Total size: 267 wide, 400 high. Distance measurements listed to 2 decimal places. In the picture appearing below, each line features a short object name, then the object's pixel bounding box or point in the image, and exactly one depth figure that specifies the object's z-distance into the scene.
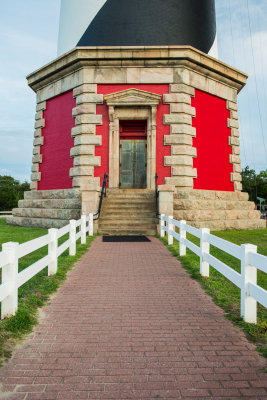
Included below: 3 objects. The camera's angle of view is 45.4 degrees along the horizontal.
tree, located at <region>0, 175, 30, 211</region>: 44.50
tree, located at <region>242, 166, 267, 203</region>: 58.65
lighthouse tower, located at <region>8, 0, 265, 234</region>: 15.45
